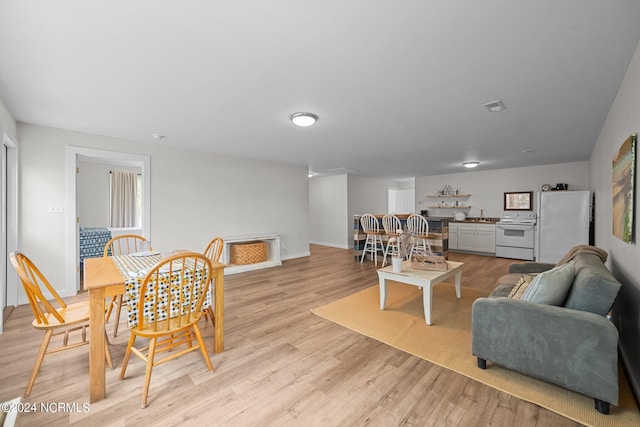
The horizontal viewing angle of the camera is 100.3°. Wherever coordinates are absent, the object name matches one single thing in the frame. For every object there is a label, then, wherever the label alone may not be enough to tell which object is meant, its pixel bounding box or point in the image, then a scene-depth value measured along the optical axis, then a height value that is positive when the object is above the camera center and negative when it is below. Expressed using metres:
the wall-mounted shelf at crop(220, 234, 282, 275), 5.22 -0.87
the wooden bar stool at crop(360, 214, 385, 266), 5.82 -0.46
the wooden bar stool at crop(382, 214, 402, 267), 5.38 -0.29
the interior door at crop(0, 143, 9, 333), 2.68 -0.35
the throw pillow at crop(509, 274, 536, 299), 2.28 -0.67
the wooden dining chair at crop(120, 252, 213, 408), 1.73 -0.66
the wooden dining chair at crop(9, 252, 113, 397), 1.68 -0.76
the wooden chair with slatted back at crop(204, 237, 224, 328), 2.87 -0.46
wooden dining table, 1.71 -0.74
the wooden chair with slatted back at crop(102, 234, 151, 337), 2.57 -0.94
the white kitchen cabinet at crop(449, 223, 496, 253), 6.83 -0.66
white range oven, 6.17 -0.56
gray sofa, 1.59 -0.78
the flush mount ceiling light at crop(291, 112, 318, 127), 3.05 +1.07
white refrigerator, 5.05 -0.18
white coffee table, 2.80 -0.73
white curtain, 6.63 +0.29
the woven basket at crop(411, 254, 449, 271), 3.19 -0.62
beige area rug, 1.66 -1.19
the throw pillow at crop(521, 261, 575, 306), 1.86 -0.53
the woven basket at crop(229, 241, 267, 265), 5.32 -0.85
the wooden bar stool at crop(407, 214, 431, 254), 5.07 -0.35
